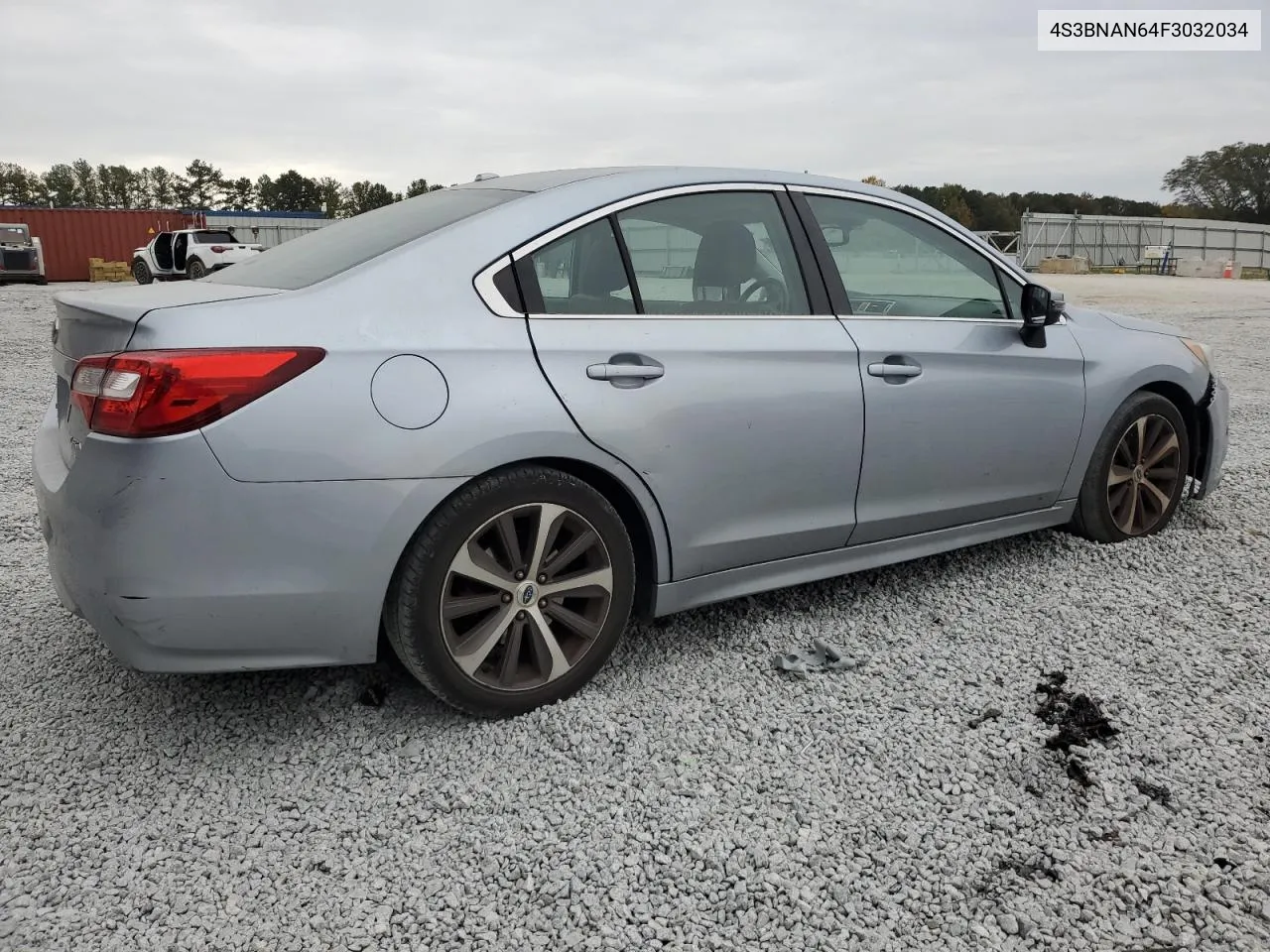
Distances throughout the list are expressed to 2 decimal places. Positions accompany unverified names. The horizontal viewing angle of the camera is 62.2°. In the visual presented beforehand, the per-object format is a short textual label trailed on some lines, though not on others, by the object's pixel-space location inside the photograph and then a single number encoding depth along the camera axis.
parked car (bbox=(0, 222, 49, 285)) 29.55
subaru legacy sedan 2.49
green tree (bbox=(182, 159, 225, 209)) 120.69
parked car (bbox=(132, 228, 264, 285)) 27.83
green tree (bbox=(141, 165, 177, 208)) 119.02
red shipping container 39.72
